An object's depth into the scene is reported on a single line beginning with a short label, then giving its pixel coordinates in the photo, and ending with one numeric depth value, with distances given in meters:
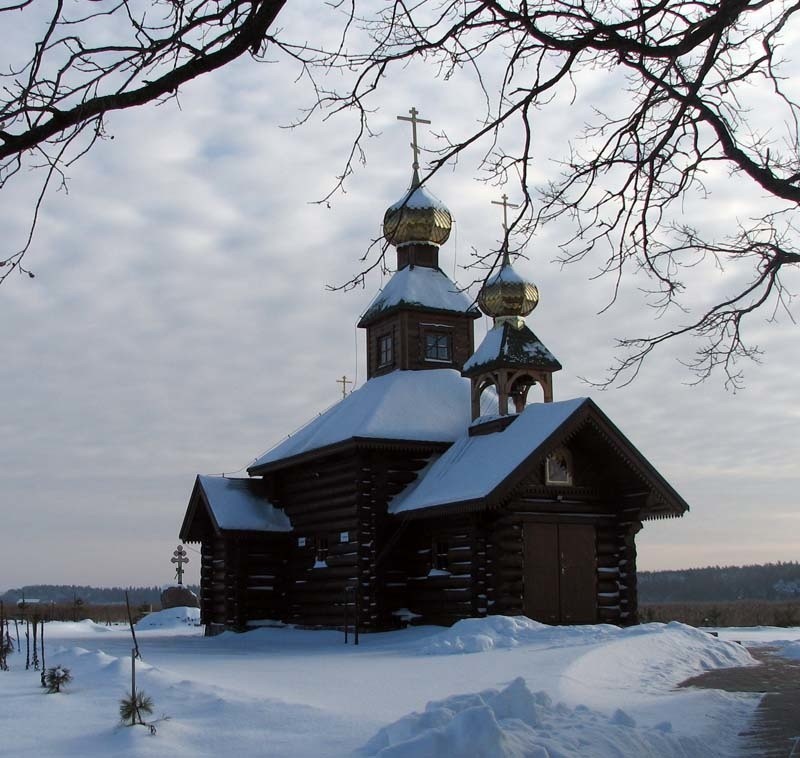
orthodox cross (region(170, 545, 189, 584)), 42.12
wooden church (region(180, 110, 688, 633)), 23.56
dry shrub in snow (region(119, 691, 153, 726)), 9.47
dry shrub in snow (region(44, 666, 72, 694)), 12.23
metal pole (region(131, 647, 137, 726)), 9.43
